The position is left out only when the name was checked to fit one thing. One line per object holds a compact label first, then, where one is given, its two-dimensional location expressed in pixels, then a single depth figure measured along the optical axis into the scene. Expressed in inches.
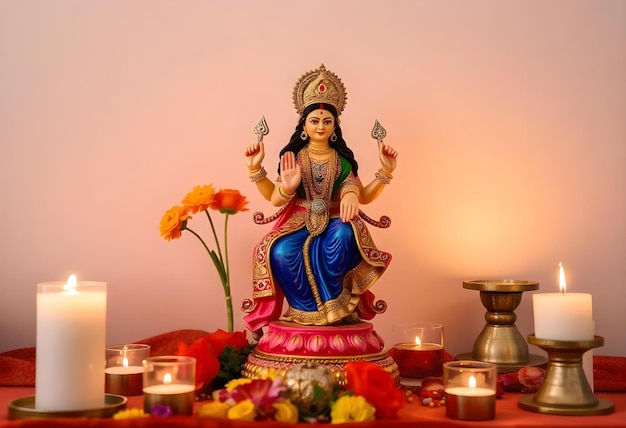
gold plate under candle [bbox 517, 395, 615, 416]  45.9
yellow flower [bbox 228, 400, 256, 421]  41.7
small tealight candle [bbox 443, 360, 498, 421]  44.6
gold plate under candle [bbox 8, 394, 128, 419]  42.1
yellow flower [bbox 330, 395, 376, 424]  42.5
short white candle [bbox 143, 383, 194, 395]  43.8
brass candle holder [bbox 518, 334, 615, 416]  46.2
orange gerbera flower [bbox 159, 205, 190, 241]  58.3
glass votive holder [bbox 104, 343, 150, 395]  53.1
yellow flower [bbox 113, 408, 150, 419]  41.4
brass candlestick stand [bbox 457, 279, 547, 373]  59.9
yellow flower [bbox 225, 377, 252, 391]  45.5
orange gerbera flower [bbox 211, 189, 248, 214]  60.3
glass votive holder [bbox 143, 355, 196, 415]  43.6
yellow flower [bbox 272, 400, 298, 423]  42.3
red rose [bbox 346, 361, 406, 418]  44.0
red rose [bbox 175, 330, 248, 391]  50.8
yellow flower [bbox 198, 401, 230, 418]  42.4
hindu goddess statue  55.2
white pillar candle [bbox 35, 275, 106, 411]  42.9
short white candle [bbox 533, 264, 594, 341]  46.8
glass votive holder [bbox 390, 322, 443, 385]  57.5
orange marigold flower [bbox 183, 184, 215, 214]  58.9
